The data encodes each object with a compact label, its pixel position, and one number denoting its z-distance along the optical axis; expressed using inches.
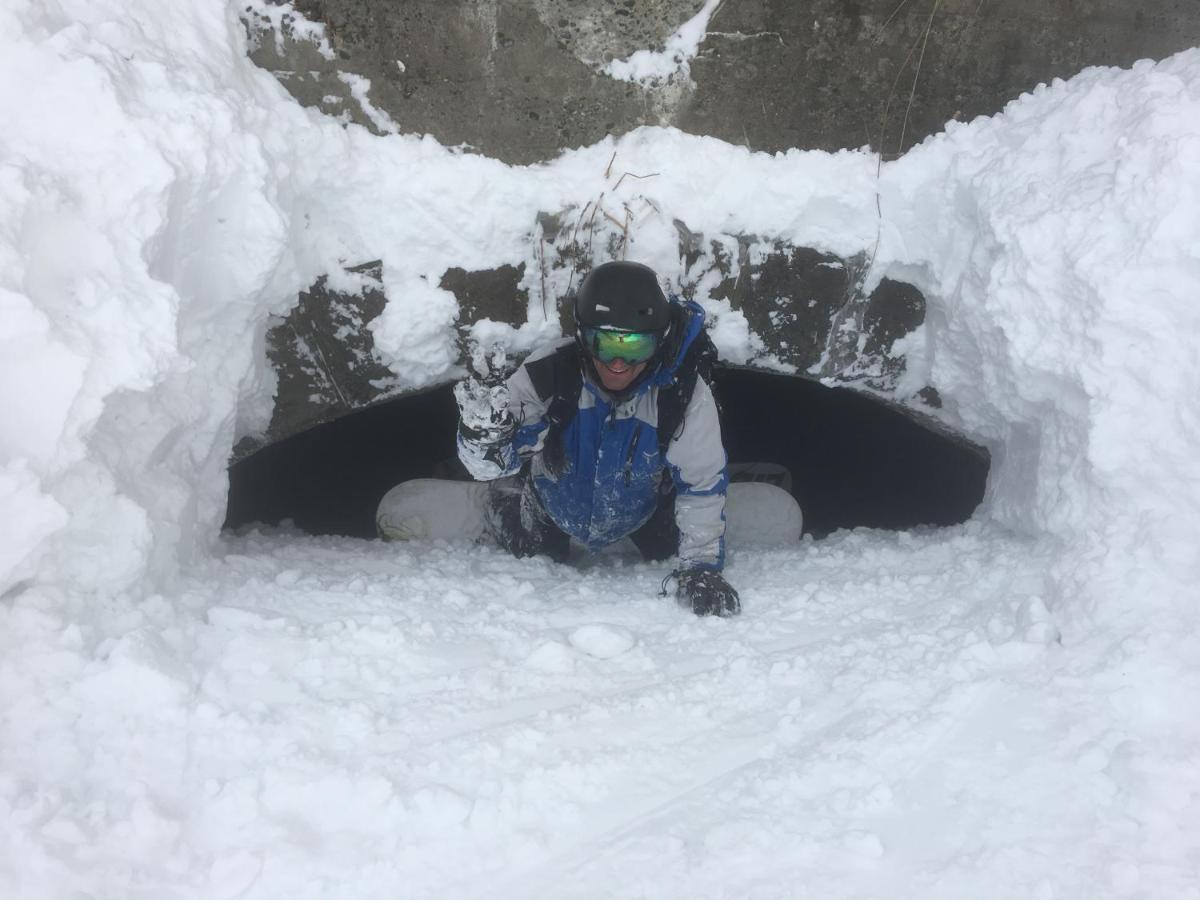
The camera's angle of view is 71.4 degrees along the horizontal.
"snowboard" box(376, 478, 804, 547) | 174.4
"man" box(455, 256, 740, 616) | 122.4
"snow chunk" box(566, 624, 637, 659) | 118.8
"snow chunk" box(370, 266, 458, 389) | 137.2
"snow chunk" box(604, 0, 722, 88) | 129.1
